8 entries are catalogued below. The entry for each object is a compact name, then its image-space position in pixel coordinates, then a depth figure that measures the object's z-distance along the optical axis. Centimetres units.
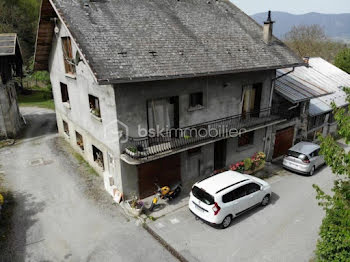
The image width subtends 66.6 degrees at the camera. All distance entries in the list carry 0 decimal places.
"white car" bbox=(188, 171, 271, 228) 1081
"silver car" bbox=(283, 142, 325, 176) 1583
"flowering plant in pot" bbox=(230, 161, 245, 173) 1498
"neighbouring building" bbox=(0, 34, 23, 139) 1967
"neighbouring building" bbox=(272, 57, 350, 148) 1780
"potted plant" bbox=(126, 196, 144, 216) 1191
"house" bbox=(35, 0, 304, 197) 1137
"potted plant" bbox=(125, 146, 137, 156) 1137
